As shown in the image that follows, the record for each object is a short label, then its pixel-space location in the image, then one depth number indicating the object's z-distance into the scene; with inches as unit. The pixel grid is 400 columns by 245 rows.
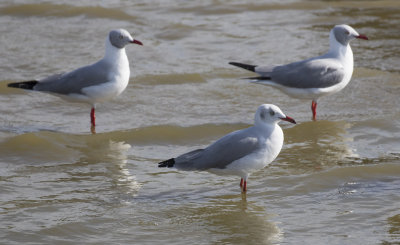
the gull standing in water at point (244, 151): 546.3
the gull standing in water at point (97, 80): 741.9
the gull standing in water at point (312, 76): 758.5
